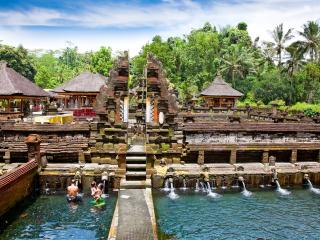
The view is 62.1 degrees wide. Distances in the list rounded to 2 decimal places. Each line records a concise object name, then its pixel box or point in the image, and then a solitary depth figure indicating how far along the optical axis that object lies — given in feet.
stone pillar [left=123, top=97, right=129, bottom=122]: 51.95
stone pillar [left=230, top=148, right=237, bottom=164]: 51.35
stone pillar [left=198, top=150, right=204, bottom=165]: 50.44
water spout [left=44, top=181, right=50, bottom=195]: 43.46
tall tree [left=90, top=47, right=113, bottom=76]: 160.03
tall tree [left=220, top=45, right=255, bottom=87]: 165.15
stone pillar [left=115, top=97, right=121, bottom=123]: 50.55
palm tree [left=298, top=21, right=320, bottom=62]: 146.31
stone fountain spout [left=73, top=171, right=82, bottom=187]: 42.98
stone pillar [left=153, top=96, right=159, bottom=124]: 51.98
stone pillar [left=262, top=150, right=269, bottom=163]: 52.17
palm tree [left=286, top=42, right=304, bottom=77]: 144.73
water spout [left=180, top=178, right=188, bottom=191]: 44.75
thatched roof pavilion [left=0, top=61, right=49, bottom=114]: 75.98
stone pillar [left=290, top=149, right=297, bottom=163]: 52.89
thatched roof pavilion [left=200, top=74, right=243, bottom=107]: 116.40
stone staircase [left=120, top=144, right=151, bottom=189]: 40.27
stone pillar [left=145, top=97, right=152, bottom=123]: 53.38
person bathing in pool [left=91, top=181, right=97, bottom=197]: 39.24
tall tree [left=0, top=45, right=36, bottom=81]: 176.75
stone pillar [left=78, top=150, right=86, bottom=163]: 49.09
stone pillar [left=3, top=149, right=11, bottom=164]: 49.69
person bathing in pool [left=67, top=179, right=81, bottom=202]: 40.04
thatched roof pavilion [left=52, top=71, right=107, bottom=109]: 97.04
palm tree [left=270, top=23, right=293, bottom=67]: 155.81
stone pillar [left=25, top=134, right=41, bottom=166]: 43.85
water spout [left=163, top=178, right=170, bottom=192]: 44.23
